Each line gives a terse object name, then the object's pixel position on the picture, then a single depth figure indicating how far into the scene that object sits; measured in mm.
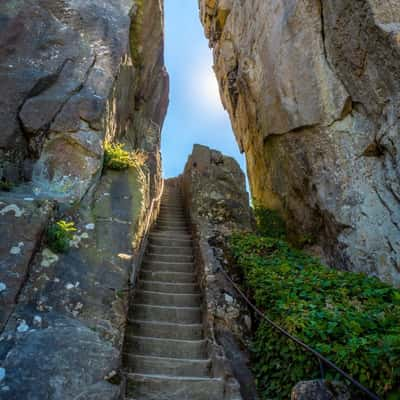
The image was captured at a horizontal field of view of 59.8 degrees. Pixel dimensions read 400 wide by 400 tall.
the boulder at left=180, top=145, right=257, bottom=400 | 4727
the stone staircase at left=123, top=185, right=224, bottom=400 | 4094
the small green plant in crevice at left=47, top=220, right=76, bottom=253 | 4828
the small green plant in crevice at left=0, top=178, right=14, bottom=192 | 5383
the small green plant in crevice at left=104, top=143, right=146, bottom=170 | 6652
